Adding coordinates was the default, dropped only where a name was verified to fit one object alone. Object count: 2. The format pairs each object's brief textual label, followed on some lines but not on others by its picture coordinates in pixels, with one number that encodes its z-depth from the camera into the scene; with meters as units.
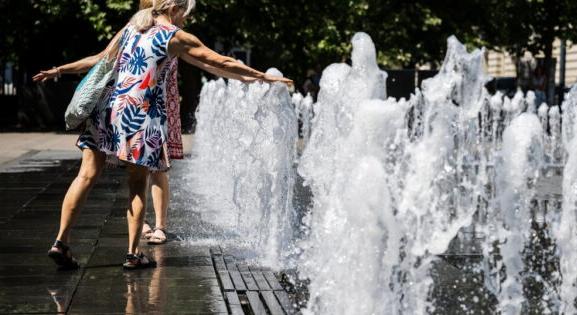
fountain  8.34
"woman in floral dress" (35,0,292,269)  10.79
